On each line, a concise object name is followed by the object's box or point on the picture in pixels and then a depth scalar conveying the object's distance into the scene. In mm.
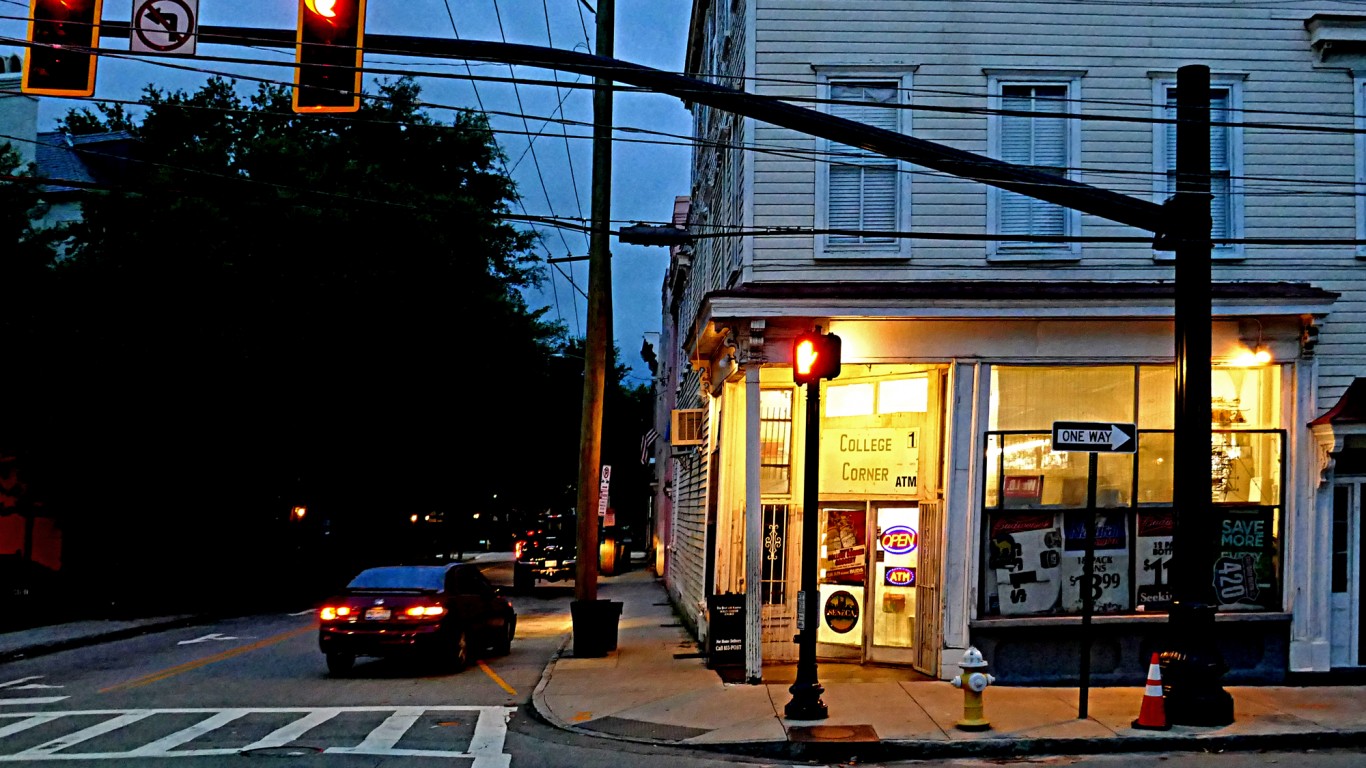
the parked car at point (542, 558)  38538
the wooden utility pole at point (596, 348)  19797
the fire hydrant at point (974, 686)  12312
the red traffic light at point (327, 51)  9945
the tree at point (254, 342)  31141
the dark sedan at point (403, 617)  17750
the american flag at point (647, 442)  42078
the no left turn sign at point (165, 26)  10008
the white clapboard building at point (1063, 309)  15688
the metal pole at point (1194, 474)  12500
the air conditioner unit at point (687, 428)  23156
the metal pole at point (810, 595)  13102
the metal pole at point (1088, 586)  13008
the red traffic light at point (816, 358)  13383
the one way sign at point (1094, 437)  13070
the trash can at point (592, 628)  19297
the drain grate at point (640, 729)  12875
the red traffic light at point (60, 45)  9914
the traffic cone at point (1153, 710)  12289
